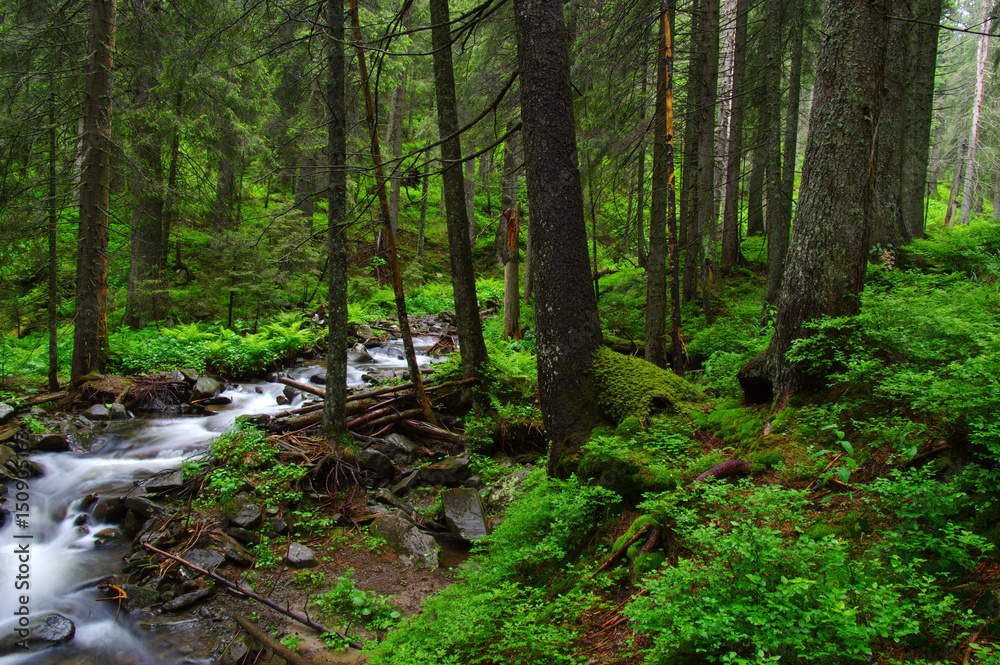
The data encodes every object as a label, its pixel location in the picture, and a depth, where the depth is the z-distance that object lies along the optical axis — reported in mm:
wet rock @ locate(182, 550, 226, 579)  5645
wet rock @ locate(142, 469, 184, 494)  6887
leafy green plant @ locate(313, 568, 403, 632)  5008
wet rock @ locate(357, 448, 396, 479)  7645
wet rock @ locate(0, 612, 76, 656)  4802
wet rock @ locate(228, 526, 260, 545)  6168
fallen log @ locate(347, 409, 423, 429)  8586
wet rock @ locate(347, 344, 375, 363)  13578
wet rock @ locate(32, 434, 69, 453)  7773
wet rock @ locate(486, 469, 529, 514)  6844
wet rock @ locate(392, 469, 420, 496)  7498
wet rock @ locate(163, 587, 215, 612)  5188
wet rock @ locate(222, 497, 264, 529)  6328
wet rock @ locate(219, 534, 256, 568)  5867
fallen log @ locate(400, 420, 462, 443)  8666
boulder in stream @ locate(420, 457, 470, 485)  7746
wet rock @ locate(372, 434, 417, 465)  8086
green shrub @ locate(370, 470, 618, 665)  2906
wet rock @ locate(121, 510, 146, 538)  6395
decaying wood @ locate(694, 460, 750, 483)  3920
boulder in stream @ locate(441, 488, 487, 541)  6344
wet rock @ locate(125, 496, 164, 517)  6473
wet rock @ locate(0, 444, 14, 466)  7184
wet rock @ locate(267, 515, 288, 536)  6426
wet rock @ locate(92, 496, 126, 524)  6645
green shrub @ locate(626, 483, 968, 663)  2078
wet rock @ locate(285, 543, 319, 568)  5895
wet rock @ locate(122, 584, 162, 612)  5266
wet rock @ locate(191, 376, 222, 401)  10297
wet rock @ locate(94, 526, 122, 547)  6305
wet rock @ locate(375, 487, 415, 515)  7152
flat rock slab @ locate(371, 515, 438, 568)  6121
